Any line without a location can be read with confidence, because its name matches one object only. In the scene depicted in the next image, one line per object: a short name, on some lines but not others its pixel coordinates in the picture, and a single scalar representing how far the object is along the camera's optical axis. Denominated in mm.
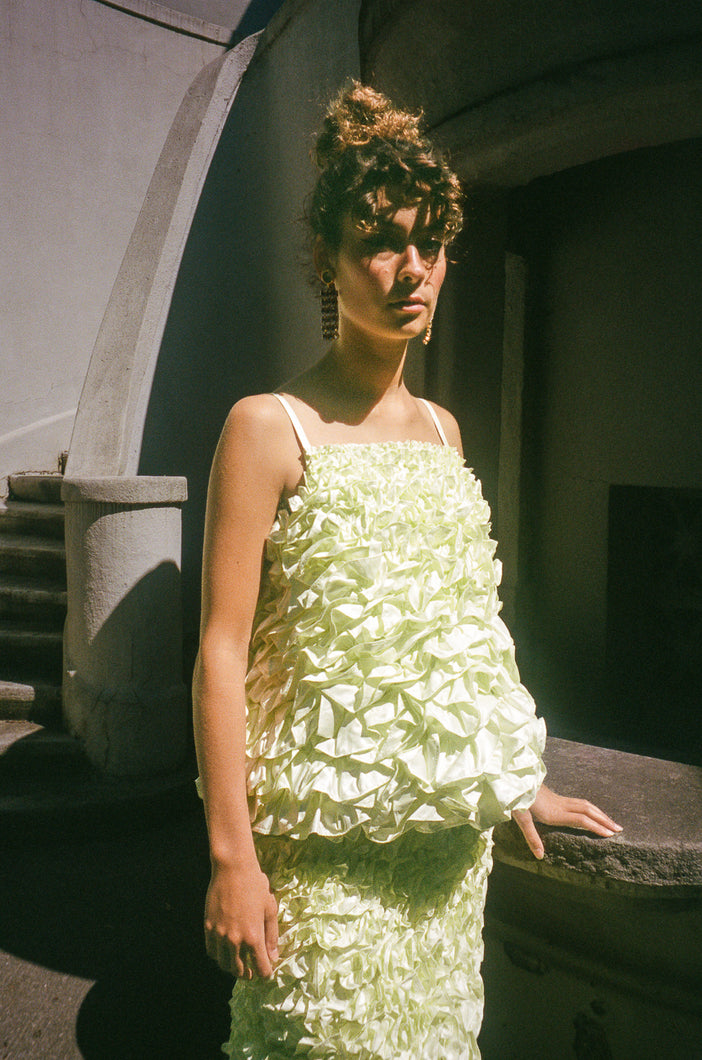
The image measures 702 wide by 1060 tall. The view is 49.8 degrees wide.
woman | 1204
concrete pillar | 3834
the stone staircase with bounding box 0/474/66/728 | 4203
